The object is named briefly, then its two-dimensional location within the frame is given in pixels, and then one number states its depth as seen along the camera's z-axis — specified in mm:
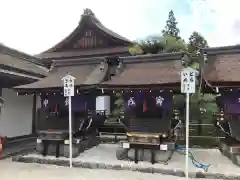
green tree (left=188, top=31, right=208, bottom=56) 23083
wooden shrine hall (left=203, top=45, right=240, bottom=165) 5491
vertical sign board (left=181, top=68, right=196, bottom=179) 5045
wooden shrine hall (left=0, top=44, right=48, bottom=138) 8178
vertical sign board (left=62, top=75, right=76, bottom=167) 5955
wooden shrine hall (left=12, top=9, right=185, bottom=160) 6149
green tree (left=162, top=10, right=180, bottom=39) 29952
